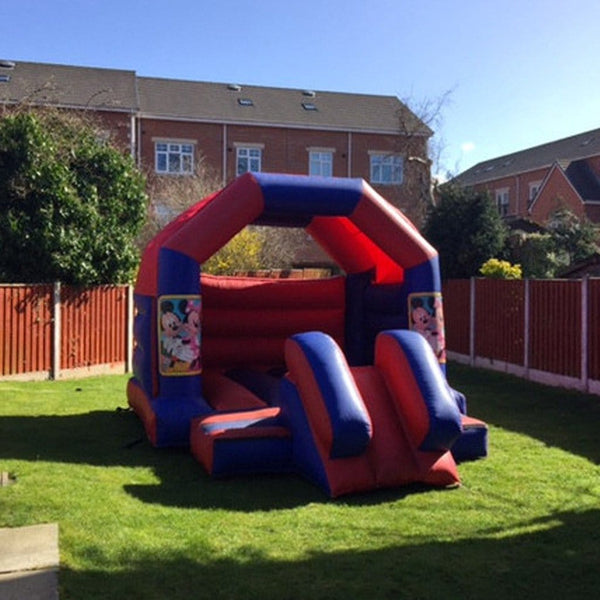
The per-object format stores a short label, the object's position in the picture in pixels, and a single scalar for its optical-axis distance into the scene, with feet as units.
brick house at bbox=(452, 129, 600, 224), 111.34
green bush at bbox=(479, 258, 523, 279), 54.70
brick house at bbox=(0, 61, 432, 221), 98.32
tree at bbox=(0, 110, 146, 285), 46.47
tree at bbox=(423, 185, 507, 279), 60.49
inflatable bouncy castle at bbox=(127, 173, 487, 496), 21.31
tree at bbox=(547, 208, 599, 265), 67.87
